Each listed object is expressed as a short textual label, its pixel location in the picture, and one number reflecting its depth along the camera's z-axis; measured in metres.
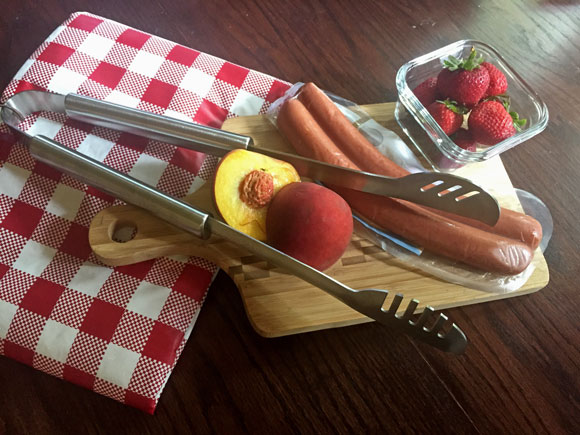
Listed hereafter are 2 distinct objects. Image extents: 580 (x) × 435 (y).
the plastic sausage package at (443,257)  0.69
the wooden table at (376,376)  0.62
